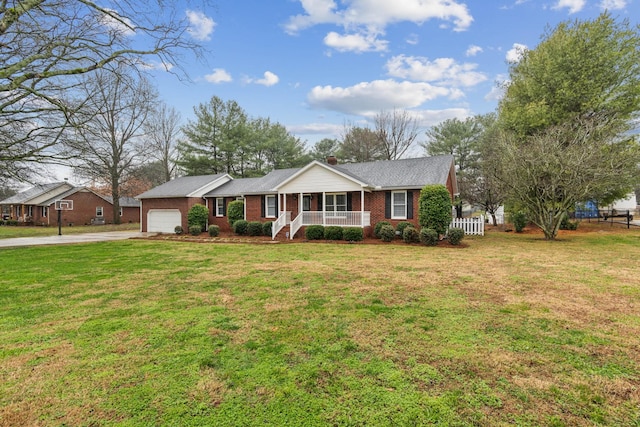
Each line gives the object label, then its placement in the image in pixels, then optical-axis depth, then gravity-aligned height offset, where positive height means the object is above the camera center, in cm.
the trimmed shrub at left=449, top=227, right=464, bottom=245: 1341 -100
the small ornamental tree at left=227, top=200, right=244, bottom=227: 2050 +42
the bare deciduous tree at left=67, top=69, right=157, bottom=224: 1101 +442
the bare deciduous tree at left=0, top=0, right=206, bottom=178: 848 +543
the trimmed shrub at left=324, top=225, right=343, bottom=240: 1611 -94
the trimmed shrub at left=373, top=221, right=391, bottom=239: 1581 -67
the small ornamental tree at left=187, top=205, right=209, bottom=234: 2111 +21
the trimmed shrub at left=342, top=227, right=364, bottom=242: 1555 -99
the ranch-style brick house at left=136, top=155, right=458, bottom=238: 1622 +130
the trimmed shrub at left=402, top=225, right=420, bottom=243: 1435 -102
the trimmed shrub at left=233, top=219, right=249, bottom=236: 1948 -62
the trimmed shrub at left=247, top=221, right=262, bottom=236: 1889 -69
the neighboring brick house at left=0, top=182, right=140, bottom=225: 3388 +169
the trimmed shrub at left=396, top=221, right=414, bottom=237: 1523 -62
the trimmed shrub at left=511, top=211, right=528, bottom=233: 2020 -67
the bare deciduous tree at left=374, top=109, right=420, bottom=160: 3080 +850
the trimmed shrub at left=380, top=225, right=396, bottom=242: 1495 -94
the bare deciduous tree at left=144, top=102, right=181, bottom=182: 3388 +948
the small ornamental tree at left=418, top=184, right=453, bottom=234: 1432 +19
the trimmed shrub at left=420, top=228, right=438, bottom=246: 1366 -104
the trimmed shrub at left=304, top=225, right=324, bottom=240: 1656 -89
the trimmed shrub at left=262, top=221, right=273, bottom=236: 1845 -69
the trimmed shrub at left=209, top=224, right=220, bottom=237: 1973 -85
